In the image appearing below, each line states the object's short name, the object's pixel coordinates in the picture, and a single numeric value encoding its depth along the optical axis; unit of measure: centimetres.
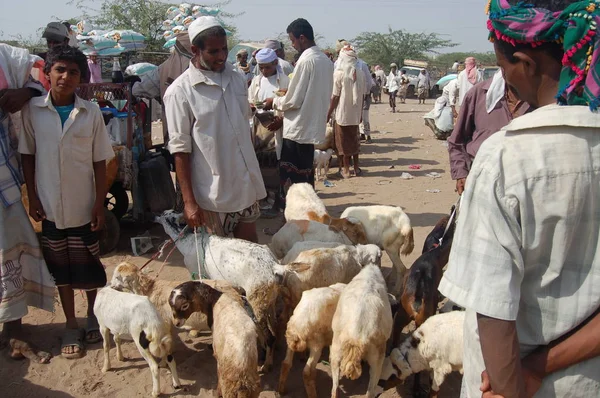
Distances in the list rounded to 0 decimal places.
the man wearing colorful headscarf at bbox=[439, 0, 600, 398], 119
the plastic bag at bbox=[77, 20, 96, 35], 1268
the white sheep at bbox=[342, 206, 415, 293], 525
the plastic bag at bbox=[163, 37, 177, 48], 1090
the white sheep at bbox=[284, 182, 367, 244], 520
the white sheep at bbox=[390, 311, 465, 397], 331
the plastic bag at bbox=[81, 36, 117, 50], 1103
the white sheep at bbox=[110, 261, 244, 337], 395
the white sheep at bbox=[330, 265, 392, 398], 320
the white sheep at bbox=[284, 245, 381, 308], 409
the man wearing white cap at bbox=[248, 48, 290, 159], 826
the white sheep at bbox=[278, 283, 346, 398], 345
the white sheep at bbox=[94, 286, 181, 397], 350
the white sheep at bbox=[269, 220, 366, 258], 500
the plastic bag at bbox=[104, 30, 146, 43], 1277
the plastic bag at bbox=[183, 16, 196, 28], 949
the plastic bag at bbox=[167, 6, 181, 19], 1244
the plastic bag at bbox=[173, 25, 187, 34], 1014
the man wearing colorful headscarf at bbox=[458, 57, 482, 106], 1184
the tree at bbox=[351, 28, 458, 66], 4544
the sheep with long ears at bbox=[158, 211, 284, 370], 386
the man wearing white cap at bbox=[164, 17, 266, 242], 385
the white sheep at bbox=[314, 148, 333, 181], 952
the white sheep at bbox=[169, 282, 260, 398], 300
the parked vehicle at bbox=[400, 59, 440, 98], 3064
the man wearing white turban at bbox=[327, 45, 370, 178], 976
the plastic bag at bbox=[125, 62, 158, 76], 1026
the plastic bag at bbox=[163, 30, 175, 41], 1170
